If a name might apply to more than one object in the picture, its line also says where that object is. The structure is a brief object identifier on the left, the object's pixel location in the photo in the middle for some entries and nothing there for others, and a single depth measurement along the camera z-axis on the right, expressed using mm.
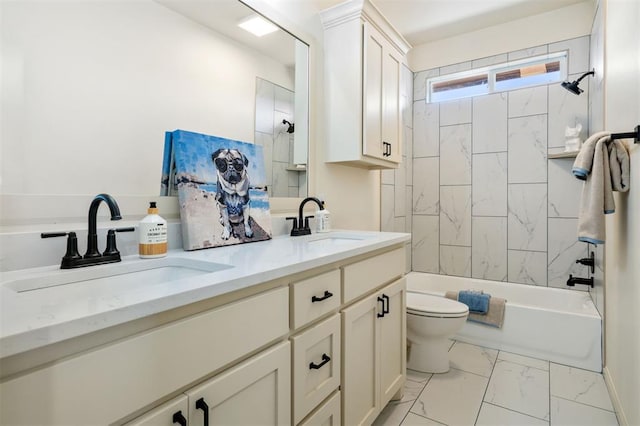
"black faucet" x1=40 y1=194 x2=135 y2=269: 947
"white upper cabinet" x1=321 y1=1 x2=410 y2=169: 2057
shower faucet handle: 2539
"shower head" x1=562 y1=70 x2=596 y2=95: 2576
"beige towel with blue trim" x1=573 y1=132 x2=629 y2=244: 1542
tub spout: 2628
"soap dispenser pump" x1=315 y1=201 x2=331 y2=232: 1948
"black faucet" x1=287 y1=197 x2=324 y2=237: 1821
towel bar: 1305
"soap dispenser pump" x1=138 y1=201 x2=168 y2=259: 1098
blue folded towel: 2572
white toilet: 2115
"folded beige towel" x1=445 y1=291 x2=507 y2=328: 2516
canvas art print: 1312
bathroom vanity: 547
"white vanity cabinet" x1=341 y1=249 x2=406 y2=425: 1352
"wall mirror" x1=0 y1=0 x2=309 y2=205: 974
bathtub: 2248
